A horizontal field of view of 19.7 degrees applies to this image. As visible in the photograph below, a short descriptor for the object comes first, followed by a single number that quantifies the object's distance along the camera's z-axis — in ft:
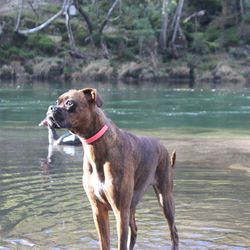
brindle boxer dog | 22.57
